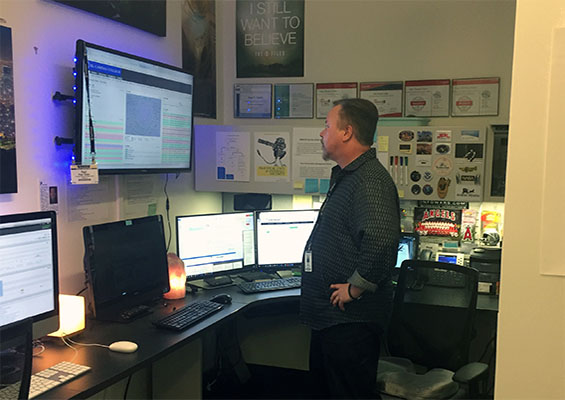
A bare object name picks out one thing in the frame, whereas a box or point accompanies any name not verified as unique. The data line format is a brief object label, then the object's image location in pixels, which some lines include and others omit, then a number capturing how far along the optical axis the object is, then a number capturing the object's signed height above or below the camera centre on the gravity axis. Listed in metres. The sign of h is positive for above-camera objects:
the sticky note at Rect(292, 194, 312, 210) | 3.40 -0.28
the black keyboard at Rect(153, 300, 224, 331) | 2.13 -0.67
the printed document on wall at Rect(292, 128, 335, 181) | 3.17 +0.01
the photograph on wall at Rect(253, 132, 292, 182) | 3.23 +0.01
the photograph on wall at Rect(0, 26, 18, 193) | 1.96 +0.13
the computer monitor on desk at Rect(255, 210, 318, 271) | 3.09 -0.46
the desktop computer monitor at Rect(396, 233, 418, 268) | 3.11 -0.50
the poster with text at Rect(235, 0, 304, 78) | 3.44 +0.78
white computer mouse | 1.86 -0.67
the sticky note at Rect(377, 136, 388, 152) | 3.05 +0.09
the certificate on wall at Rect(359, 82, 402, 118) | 3.26 +0.39
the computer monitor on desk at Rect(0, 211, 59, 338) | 1.66 -0.38
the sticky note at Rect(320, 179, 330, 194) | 3.17 -0.16
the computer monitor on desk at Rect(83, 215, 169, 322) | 2.18 -0.48
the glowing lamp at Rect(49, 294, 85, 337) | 1.97 -0.60
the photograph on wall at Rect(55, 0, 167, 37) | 2.39 +0.70
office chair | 2.27 -0.79
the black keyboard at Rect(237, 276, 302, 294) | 2.73 -0.67
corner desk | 1.75 -0.70
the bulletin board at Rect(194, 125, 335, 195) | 3.19 -0.02
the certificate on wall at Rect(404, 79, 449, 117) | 3.17 +0.37
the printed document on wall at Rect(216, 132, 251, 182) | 3.29 +0.01
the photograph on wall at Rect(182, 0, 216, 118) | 3.20 +0.67
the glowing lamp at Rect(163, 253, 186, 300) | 2.57 -0.60
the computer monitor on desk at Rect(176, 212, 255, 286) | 2.80 -0.48
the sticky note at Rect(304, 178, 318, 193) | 3.20 -0.16
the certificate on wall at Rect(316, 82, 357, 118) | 3.35 +0.41
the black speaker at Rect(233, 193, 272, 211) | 3.39 -0.28
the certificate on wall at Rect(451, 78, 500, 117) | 3.08 +0.37
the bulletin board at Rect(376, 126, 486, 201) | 2.93 +0.00
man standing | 2.10 -0.40
